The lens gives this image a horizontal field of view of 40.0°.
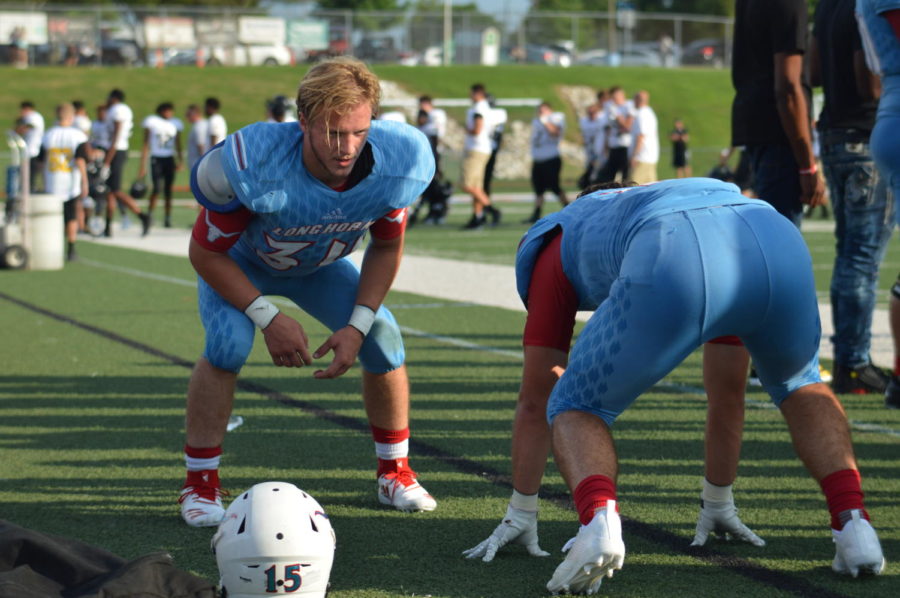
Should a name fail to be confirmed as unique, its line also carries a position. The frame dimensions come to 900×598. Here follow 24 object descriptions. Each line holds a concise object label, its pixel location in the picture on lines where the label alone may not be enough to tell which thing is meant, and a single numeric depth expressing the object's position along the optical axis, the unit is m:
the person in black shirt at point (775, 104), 6.19
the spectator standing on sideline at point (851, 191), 5.98
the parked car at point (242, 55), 49.41
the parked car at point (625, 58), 54.91
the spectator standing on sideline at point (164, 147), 18.89
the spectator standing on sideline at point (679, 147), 27.72
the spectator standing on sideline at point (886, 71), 4.27
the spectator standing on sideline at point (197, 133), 18.98
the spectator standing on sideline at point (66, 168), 14.97
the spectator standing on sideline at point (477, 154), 18.53
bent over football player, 3.14
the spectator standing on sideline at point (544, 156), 19.12
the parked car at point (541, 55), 54.38
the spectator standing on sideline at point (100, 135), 19.62
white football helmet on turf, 3.29
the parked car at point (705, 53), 55.19
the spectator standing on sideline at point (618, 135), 19.64
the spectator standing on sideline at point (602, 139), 20.45
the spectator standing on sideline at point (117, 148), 18.30
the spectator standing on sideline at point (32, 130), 19.67
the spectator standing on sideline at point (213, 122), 18.77
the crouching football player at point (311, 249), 3.94
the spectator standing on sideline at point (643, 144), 17.66
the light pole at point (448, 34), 52.94
